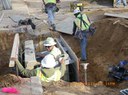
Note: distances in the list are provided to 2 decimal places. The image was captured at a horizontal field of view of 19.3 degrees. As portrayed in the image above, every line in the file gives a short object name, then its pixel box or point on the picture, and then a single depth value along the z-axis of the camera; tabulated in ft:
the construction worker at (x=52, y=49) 32.00
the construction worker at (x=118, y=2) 68.77
